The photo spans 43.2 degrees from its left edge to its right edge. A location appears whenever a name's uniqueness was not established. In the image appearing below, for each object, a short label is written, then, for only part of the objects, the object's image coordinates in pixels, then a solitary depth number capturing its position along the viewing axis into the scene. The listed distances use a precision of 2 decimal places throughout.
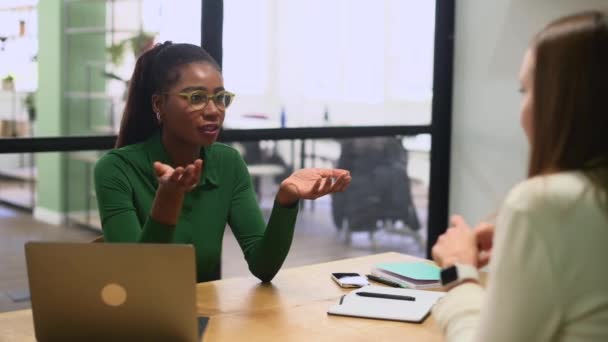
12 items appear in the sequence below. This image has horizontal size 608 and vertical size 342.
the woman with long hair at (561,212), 1.01
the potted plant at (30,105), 2.68
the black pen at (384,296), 1.75
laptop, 1.30
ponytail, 2.10
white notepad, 1.63
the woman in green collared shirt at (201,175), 1.94
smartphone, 1.89
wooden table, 1.51
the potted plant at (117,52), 3.12
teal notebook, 1.89
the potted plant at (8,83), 2.65
